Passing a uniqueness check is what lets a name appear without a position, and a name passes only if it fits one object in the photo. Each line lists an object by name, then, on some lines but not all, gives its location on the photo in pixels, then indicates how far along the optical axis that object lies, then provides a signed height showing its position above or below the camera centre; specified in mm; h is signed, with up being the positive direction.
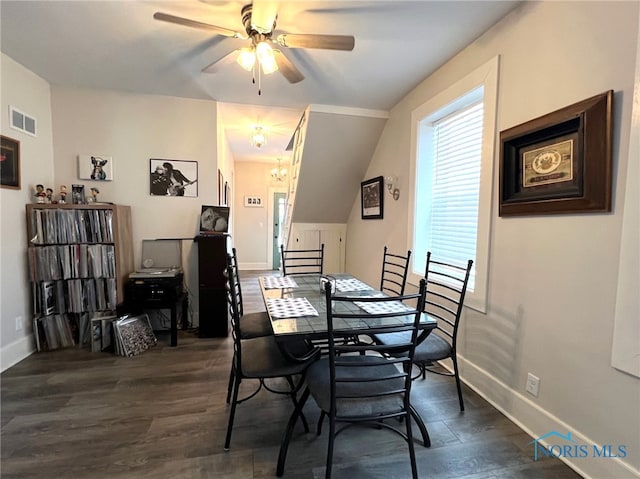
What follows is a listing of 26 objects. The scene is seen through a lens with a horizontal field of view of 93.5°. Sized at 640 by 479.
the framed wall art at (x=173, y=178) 3262 +443
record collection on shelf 2703 -484
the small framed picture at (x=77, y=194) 2969 +220
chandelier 6629 +1051
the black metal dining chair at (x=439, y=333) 1870 -786
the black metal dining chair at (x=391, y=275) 3283 -611
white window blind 2416 +338
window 2145 +418
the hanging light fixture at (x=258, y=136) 4348 +1209
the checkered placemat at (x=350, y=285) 2342 -518
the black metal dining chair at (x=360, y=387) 1312 -793
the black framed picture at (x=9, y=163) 2414 +432
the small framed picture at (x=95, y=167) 3080 +508
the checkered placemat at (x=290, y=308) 1682 -522
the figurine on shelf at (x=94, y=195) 2986 +216
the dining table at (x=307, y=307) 1469 -523
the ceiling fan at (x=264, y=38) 1626 +1078
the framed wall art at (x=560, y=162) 1416 +352
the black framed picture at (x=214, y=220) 3283 -9
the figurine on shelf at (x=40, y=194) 2736 +196
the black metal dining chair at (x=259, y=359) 1641 -805
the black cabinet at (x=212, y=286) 3113 -699
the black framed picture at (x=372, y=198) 3744 +312
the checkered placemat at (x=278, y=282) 2348 -506
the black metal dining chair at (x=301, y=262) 4805 -689
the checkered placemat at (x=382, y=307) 1802 -531
